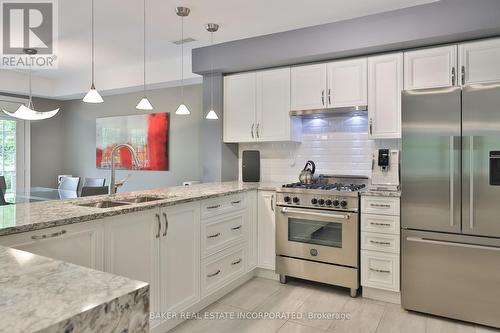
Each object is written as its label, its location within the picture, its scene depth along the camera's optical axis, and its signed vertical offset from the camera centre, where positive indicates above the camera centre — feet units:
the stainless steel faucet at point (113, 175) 8.82 -0.26
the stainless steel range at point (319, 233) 9.96 -2.10
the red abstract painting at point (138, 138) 17.11 +1.44
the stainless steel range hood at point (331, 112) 11.02 +1.84
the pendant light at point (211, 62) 10.79 +3.91
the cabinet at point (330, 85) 10.91 +2.69
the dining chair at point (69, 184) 17.10 -0.96
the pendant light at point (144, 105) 8.93 +1.60
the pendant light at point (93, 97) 7.73 +1.56
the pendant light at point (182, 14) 9.57 +4.38
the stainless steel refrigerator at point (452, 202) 8.06 -0.93
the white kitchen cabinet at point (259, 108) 12.27 +2.16
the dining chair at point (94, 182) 16.71 -0.84
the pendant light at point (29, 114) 9.46 +1.47
